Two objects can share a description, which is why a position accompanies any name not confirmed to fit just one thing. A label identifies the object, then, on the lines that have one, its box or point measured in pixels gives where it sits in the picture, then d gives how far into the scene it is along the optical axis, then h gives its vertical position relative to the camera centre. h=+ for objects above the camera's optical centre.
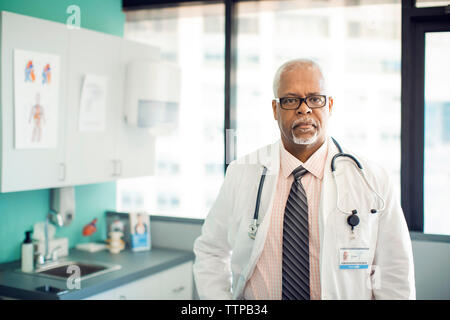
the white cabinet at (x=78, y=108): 2.33 +0.24
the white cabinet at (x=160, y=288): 2.19 -0.69
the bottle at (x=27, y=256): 2.24 -0.50
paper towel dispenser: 2.60 +0.34
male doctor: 1.23 -0.19
